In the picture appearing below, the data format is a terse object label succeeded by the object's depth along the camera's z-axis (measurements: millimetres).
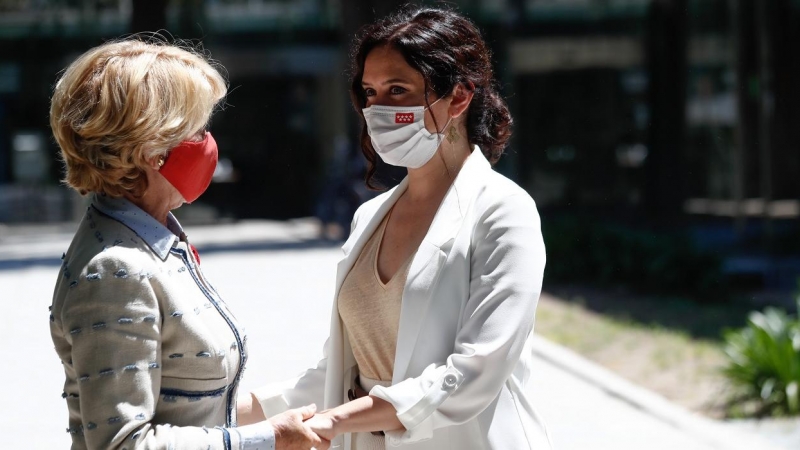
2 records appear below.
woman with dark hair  5094
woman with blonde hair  4453
